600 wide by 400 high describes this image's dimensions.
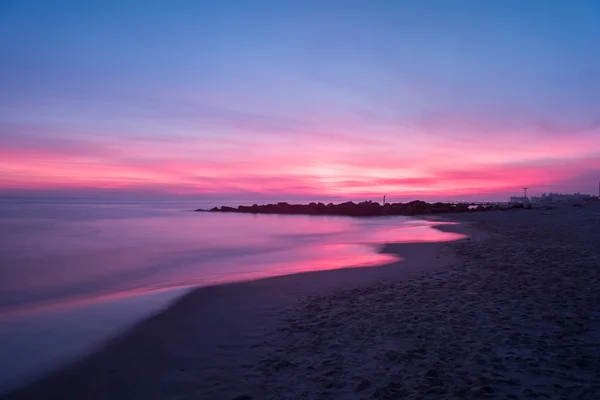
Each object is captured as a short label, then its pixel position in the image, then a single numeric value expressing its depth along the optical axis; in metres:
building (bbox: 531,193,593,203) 154.44
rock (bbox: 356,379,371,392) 4.66
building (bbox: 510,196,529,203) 154.54
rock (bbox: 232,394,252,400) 4.66
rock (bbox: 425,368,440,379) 4.79
